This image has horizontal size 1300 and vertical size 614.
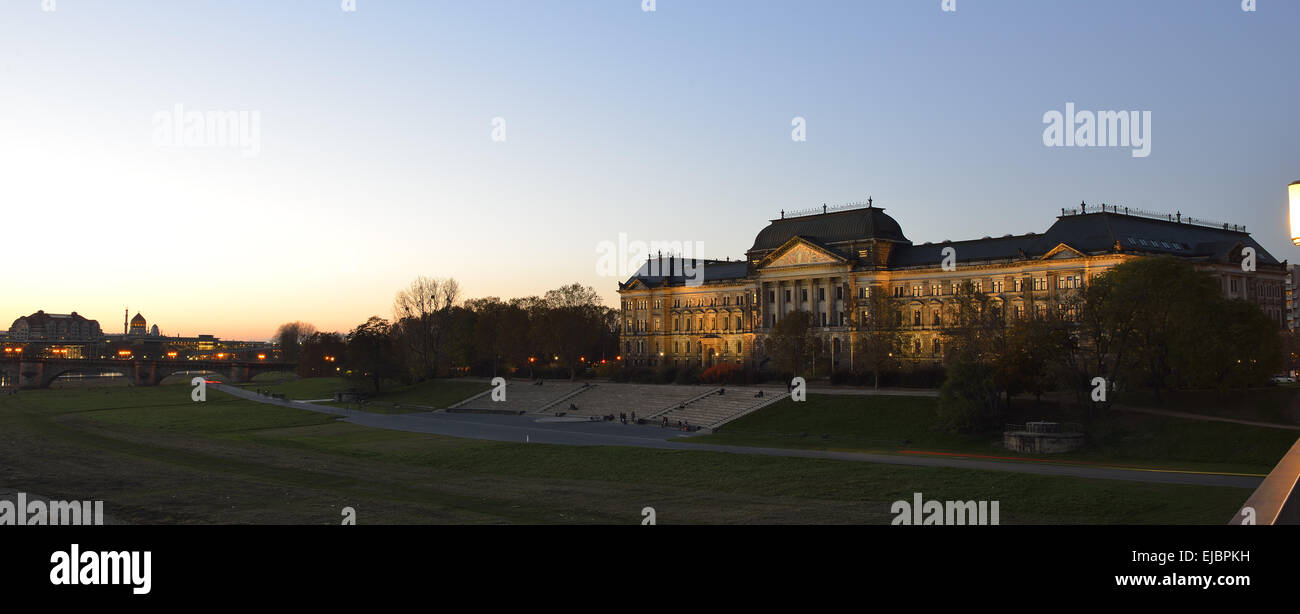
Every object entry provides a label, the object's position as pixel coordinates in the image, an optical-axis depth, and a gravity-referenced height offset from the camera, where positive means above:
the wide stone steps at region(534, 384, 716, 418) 95.00 -8.35
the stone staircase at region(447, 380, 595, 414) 104.88 -8.95
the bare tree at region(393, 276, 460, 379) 146.25 +1.06
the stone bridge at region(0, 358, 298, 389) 170.41 -8.10
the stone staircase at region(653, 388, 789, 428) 83.12 -8.17
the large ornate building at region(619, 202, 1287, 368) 98.12 +5.58
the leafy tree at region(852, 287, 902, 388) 88.44 -1.80
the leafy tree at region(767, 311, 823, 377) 100.75 -2.72
